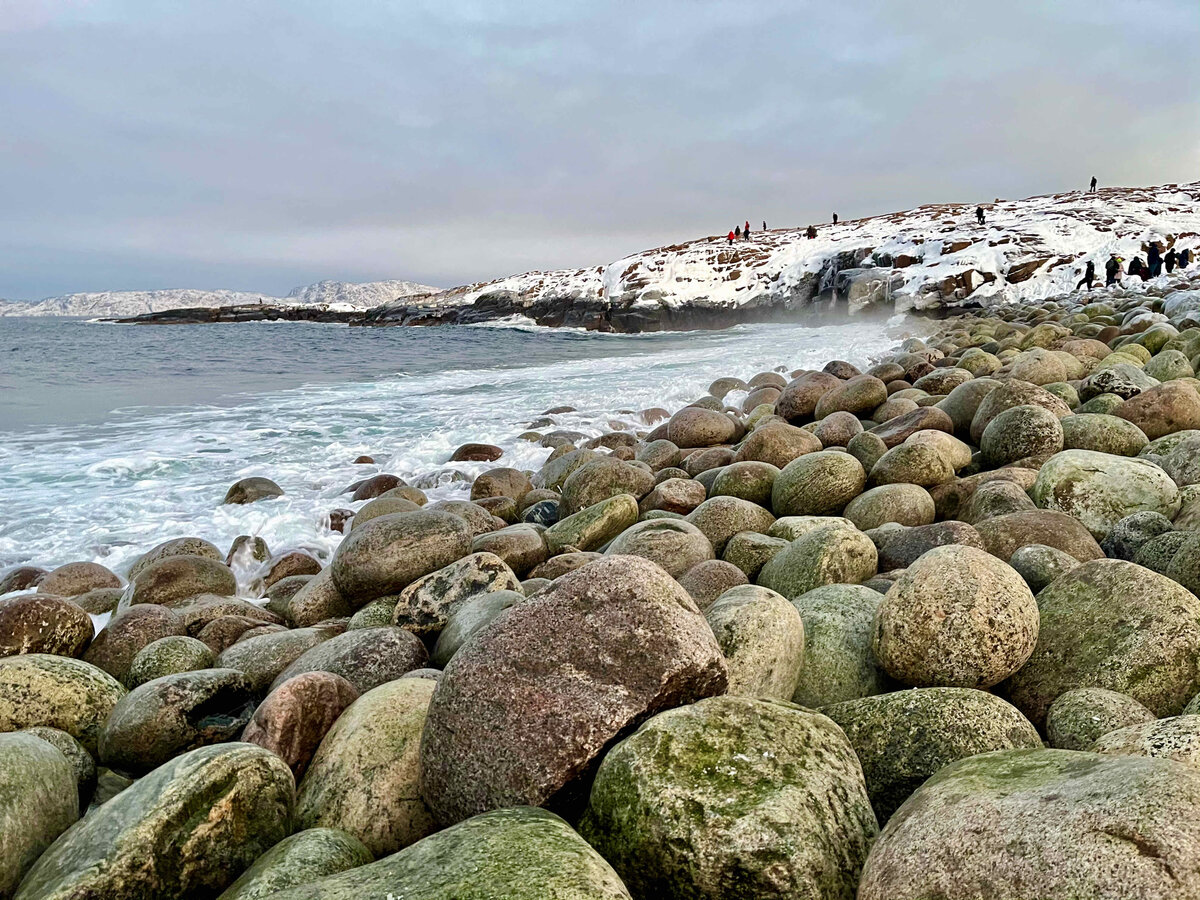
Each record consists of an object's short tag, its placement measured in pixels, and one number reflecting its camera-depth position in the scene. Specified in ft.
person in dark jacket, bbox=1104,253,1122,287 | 100.48
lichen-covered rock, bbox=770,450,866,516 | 21.03
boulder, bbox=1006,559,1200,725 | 10.00
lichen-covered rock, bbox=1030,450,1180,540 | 16.69
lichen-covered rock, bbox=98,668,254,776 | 11.78
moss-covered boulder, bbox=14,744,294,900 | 7.55
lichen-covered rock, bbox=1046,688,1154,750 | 8.67
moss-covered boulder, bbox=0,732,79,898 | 8.50
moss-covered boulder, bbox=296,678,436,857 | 9.18
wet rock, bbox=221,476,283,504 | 31.01
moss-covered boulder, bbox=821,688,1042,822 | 8.49
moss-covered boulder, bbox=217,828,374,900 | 7.24
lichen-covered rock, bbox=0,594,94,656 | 15.76
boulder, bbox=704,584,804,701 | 10.30
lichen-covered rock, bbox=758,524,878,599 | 14.62
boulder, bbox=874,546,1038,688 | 9.93
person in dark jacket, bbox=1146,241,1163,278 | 95.50
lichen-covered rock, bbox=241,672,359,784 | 10.43
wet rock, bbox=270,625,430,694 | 12.94
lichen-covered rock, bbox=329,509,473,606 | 18.58
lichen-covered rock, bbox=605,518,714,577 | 17.43
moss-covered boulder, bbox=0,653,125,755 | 12.29
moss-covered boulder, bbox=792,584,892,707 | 10.91
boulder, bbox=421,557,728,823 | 8.44
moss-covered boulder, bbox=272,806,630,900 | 6.17
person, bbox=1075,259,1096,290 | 105.09
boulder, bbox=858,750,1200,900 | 5.33
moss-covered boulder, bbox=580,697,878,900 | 7.00
